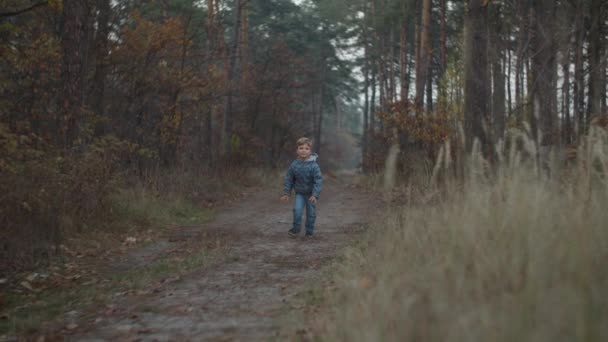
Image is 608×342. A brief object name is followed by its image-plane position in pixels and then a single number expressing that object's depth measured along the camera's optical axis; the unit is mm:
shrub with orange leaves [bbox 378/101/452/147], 19516
